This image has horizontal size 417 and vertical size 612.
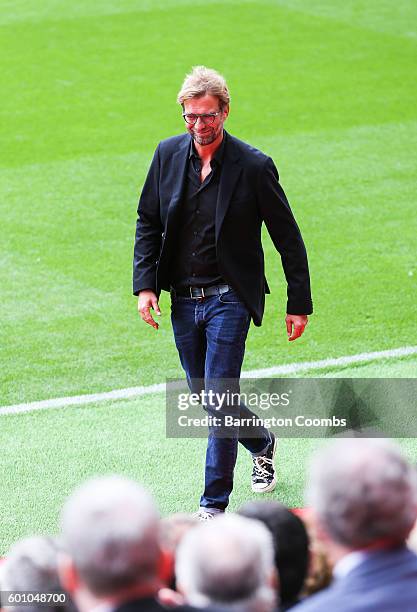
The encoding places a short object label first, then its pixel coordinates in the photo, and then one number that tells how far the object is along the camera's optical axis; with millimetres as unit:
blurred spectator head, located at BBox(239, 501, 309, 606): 6855
